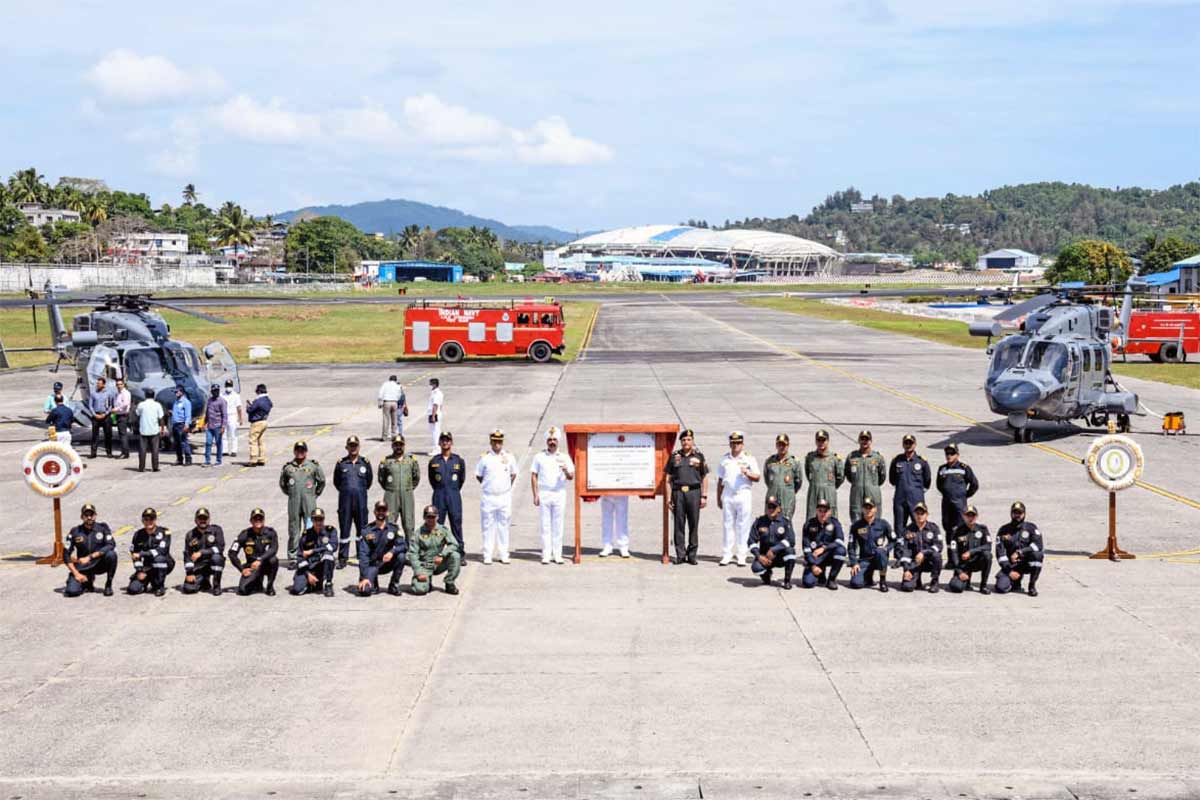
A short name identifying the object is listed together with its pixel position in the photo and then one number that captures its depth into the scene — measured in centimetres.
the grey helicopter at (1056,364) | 2988
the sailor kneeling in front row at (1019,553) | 1608
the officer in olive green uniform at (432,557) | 1625
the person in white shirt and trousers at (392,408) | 2969
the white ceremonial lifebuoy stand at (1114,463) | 1856
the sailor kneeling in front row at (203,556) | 1628
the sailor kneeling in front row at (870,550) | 1650
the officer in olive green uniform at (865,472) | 1798
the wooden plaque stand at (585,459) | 1800
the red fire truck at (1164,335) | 5597
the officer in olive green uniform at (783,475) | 1775
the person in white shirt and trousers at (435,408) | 2867
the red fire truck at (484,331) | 5803
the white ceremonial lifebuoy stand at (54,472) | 1819
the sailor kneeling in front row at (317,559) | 1623
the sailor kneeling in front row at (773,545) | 1653
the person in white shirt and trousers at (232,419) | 2734
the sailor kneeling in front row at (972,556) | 1622
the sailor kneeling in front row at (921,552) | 1631
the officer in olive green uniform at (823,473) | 1792
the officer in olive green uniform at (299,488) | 1780
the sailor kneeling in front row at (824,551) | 1647
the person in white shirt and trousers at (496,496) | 1770
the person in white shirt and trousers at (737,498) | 1761
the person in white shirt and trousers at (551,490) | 1767
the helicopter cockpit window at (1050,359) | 3030
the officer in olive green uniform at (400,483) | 1803
